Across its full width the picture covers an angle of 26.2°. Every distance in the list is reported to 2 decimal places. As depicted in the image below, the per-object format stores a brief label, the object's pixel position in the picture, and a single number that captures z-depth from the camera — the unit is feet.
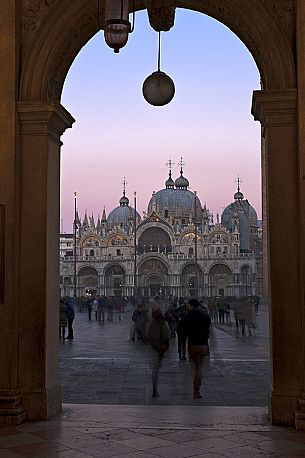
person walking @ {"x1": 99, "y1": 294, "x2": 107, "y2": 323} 106.09
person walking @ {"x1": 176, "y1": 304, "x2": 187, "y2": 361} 43.91
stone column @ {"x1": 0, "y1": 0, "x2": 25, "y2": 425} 22.85
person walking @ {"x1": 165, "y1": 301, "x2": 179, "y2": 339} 59.88
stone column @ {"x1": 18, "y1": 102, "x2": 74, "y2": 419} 23.41
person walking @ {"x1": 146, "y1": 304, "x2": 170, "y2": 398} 31.27
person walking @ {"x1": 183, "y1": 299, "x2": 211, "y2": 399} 30.96
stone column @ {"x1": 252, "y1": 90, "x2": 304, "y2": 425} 22.44
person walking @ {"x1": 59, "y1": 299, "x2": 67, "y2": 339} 60.29
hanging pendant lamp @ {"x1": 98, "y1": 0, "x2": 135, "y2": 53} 17.28
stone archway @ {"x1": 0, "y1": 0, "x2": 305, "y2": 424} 22.61
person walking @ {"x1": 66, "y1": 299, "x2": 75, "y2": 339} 63.16
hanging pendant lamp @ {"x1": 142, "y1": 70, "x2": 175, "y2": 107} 24.13
